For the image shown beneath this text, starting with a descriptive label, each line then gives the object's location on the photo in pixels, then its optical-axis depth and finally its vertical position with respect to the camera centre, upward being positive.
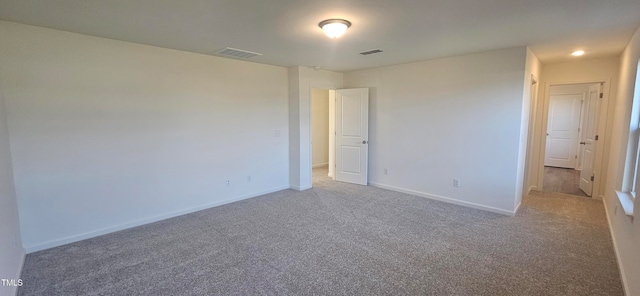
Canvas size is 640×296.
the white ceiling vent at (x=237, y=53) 3.91 +0.95
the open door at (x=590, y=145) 4.80 -0.50
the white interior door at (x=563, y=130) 7.20 -0.34
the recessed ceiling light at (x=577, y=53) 4.02 +0.93
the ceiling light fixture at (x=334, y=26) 2.68 +0.88
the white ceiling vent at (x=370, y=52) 3.95 +0.95
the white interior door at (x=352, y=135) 5.68 -0.34
